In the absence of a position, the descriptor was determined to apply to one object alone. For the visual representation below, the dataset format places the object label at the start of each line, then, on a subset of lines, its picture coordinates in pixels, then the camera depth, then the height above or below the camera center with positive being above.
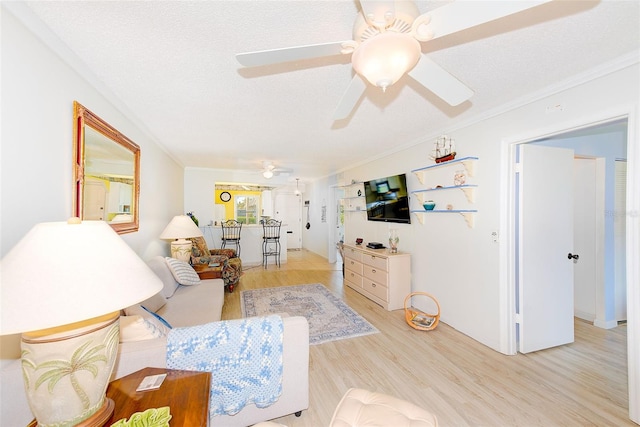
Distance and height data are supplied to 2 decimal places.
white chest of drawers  3.53 -0.92
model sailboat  2.93 +0.77
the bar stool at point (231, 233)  6.02 -0.49
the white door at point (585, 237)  3.09 -0.29
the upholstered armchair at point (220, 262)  3.93 -0.79
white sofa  1.13 -0.91
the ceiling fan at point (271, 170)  4.91 +0.94
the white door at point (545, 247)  2.41 -0.33
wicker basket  2.91 -1.27
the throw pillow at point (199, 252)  4.04 -0.70
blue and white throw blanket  1.36 -0.80
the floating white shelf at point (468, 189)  2.69 +0.27
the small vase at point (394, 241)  3.82 -0.42
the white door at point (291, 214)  8.99 -0.02
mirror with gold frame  1.66 +0.32
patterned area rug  2.88 -1.33
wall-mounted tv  3.71 +0.24
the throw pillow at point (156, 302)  2.18 -0.82
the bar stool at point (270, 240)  6.48 -0.70
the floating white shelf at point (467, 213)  2.70 +0.01
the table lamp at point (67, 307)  0.73 -0.28
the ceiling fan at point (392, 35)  0.92 +0.73
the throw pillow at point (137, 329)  1.40 -0.66
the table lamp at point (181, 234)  3.38 -0.28
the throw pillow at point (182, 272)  2.99 -0.73
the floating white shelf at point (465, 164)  2.69 +0.58
